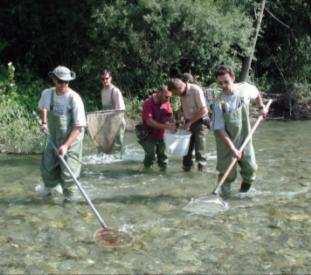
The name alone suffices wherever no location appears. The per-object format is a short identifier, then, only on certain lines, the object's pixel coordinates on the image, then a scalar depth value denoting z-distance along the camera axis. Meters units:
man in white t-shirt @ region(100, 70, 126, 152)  10.92
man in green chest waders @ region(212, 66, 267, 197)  7.86
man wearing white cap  7.73
